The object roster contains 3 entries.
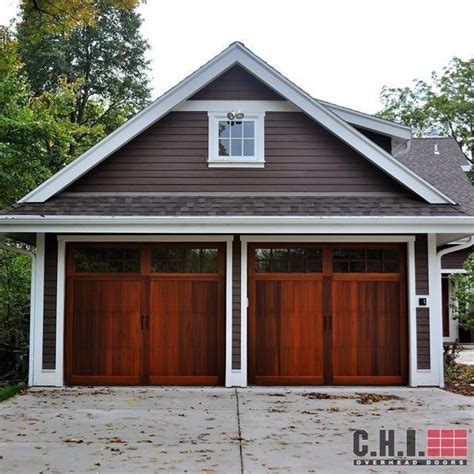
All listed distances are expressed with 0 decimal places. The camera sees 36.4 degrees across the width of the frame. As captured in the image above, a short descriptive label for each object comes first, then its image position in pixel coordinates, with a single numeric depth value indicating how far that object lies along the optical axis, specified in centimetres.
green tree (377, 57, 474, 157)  3275
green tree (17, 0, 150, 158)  3053
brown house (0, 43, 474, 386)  1111
